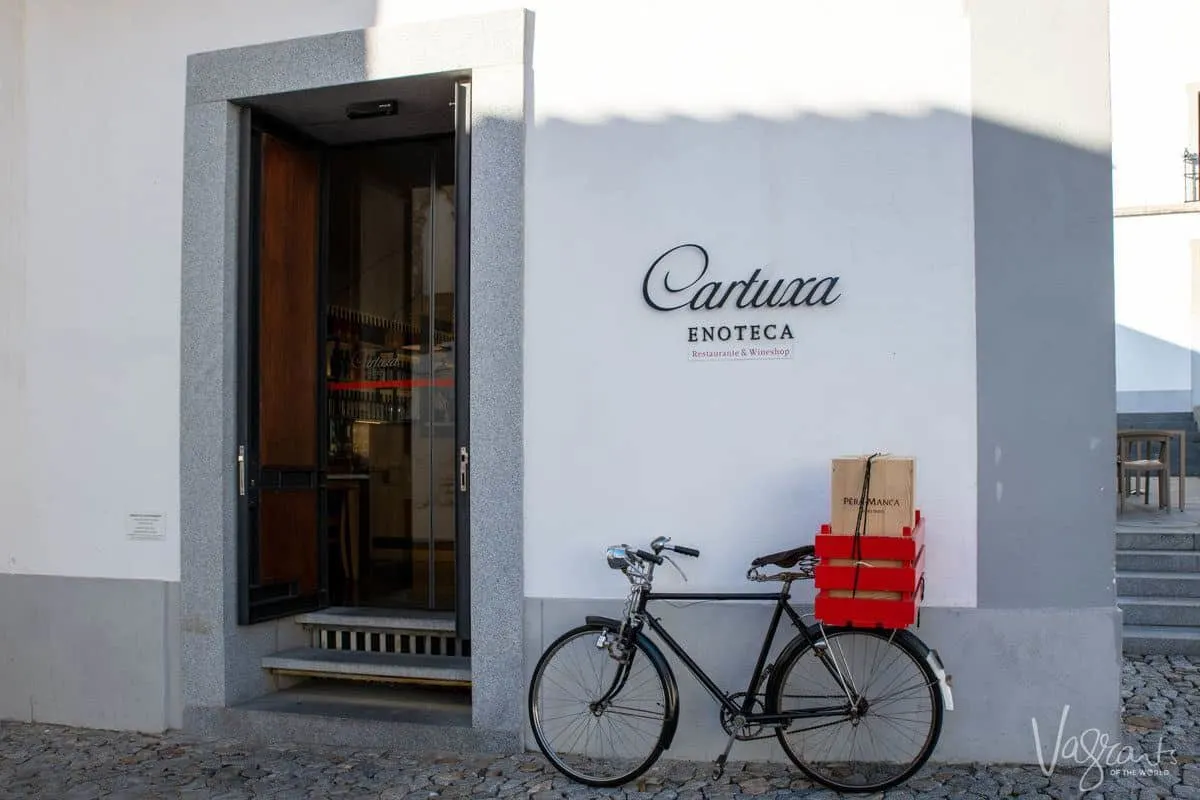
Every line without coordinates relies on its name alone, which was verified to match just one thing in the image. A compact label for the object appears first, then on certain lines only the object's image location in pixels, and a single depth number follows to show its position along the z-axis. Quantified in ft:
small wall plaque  20.22
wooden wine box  14.75
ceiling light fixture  20.21
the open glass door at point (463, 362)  18.53
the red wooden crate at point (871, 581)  14.48
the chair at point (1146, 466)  30.09
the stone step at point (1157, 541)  25.39
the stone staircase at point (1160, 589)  23.06
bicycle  15.70
